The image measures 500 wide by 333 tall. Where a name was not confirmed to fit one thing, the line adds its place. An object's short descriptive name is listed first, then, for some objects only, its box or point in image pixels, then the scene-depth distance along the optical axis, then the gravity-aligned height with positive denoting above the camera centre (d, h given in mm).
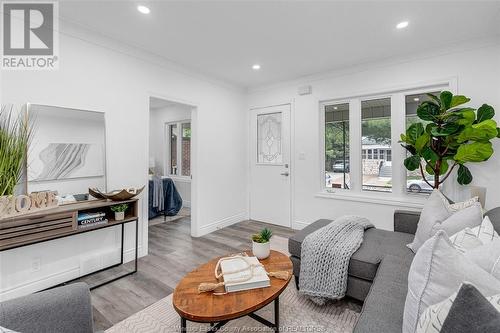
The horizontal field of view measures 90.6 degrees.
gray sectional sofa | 1200 -721
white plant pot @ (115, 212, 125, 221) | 2588 -534
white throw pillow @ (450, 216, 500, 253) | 1314 -396
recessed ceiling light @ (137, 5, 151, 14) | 2221 +1420
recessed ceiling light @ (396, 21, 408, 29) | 2502 +1435
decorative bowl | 2497 -303
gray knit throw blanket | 1912 -782
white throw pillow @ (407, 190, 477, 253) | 1875 -386
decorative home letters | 1882 -311
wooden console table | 1890 -496
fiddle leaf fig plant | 2514 +300
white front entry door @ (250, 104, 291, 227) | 4336 -2
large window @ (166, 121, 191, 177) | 5938 +398
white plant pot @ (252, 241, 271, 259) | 1858 -640
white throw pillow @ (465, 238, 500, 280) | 991 -391
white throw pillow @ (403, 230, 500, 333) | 849 -395
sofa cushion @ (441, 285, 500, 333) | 590 -368
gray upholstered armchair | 966 -604
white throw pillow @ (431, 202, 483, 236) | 1614 -369
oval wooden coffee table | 1244 -744
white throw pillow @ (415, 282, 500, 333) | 731 -463
